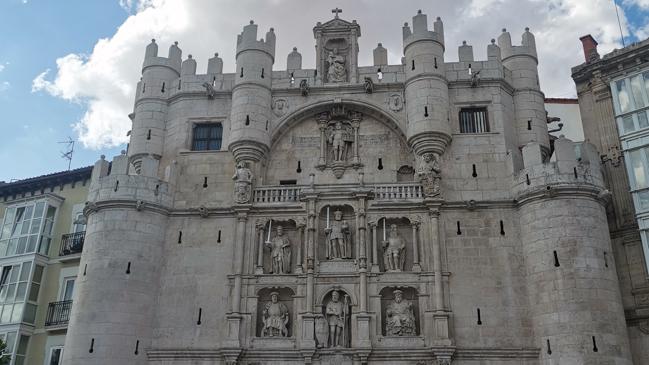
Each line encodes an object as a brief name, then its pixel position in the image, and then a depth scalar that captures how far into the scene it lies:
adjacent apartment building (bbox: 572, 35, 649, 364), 24.75
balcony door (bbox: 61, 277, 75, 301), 29.14
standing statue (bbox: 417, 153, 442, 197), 26.47
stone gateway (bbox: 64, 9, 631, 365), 24.14
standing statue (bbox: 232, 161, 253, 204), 27.06
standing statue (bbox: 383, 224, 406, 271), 25.72
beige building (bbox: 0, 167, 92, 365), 28.23
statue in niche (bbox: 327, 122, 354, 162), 28.44
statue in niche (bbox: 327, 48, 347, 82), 29.80
